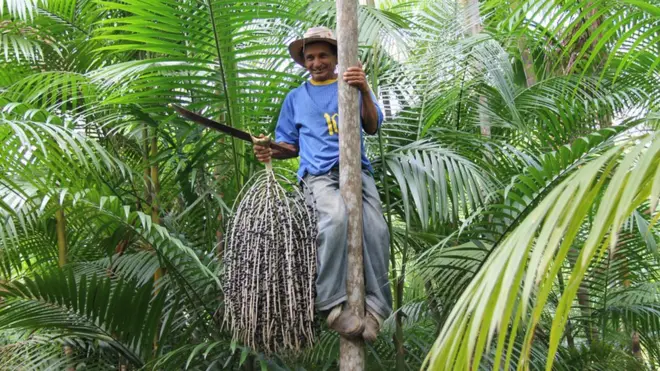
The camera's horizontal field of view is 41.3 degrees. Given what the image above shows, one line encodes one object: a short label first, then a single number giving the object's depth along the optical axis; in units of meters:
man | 3.04
